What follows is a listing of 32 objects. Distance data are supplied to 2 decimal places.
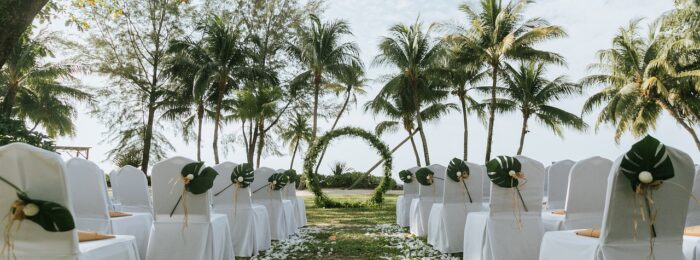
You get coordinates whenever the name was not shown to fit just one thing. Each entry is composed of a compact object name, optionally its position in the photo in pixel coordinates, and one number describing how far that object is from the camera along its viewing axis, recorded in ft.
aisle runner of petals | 18.16
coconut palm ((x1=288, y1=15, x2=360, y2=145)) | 72.08
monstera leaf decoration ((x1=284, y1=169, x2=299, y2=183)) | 27.81
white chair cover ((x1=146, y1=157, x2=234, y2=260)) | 13.05
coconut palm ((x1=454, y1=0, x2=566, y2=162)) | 69.92
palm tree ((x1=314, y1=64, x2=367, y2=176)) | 74.76
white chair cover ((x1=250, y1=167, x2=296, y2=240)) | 23.22
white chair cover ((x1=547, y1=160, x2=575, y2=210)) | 16.97
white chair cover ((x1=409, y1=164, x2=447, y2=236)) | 22.88
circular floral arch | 45.68
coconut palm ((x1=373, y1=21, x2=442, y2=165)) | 73.77
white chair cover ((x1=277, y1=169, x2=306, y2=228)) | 28.43
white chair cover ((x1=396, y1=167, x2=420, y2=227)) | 29.12
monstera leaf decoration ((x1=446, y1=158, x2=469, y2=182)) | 16.90
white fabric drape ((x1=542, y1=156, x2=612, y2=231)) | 11.36
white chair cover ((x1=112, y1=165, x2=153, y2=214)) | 17.78
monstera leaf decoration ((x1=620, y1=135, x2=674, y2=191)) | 6.76
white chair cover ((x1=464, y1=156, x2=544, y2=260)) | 12.83
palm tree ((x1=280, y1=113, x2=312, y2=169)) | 93.09
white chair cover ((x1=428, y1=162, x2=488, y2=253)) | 17.87
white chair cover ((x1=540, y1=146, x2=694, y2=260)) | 7.19
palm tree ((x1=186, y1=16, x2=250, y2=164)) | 71.20
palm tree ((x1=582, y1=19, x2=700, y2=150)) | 73.05
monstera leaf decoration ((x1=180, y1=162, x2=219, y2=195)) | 12.52
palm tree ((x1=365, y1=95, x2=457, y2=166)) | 85.30
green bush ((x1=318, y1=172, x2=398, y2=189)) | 87.25
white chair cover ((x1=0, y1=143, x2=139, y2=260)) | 6.98
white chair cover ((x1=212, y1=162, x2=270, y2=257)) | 18.17
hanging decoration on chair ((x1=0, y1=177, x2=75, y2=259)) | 6.88
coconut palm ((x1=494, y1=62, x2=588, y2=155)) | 83.05
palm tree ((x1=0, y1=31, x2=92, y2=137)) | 64.13
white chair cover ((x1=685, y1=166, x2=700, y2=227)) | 11.82
